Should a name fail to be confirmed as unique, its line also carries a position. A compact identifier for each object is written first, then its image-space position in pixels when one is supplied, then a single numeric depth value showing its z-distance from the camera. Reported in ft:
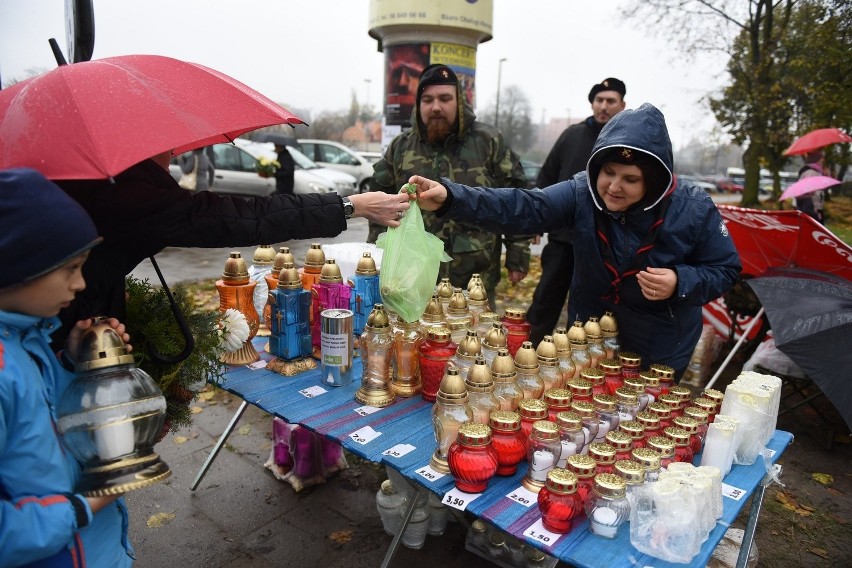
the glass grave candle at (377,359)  7.22
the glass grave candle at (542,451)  5.27
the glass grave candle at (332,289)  8.21
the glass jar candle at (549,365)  6.63
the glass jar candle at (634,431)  5.56
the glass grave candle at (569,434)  5.43
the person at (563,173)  13.82
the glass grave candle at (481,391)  5.82
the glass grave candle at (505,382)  6.10
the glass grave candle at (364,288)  8.93
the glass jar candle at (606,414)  6.03
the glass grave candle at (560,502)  4.75
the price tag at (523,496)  5.24
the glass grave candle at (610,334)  7.66
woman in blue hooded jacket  7.27
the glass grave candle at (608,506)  4.73
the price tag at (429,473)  5.58
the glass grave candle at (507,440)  5.46
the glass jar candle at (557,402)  5.81
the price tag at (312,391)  7.52
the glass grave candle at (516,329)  7.84
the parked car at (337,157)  53.57
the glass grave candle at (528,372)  6.36
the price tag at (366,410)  7.00
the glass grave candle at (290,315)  8.23
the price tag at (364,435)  6.32
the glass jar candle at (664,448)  5.36
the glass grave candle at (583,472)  4.88
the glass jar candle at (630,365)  7.09
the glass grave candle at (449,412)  5.67
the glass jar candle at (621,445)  5.32
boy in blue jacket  3.64
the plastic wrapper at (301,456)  10.18
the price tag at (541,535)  4.71
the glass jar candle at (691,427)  5.83
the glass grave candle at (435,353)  7.06
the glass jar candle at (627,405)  6.15
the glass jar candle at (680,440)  5.65
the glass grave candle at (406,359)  7.45
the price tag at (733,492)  5.43
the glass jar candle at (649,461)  4.98
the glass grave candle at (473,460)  5.19
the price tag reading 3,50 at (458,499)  5.17
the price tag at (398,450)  6.05
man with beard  11.68
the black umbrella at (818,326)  8.23
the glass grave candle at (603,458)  5.08
